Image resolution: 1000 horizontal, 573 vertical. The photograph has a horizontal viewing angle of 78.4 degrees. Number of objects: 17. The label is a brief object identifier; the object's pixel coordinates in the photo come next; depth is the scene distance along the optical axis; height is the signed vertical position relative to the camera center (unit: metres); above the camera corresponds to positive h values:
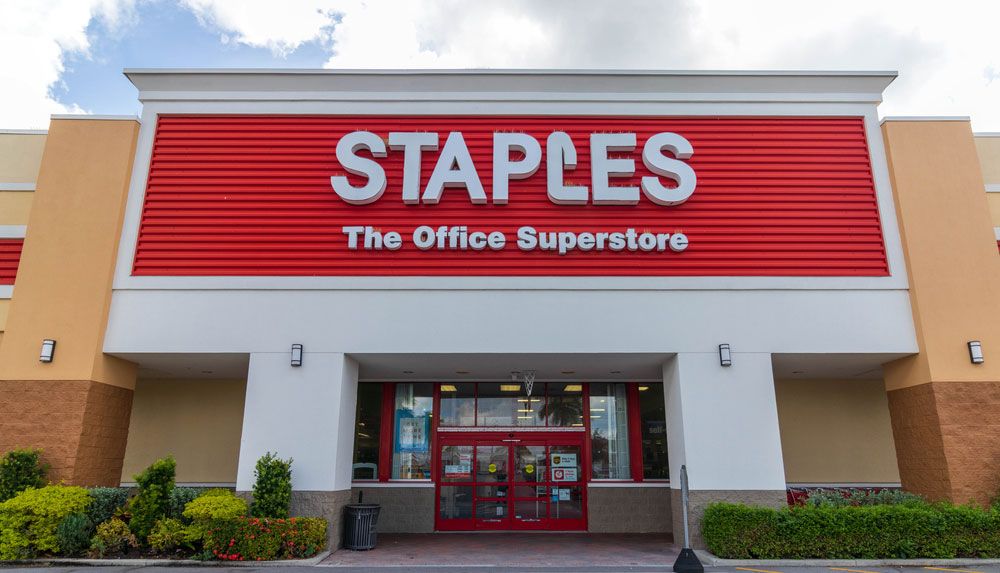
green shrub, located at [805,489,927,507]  11.24 -0.74
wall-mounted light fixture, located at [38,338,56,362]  11.44 +1.86
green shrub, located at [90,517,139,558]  10.07 -1.37
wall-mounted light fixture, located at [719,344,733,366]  11.67 +1.85
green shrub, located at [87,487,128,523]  10.51 -0.82
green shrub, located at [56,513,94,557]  9.98 -1.28
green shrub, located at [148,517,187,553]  10.18 -1.30
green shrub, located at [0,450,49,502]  10.49 -0.32
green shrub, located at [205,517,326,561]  10.13 -1.37
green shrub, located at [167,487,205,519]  10.77 -0.78
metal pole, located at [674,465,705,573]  8.48 -1.43
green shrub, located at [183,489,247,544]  10.11 -0.92
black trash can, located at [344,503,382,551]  11.63 -1.32
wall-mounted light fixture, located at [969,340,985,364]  11.45 +1.90
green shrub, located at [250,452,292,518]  10.64 -0.57
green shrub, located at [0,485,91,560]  9.81 -1.09
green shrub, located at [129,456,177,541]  10.29 -0.77
